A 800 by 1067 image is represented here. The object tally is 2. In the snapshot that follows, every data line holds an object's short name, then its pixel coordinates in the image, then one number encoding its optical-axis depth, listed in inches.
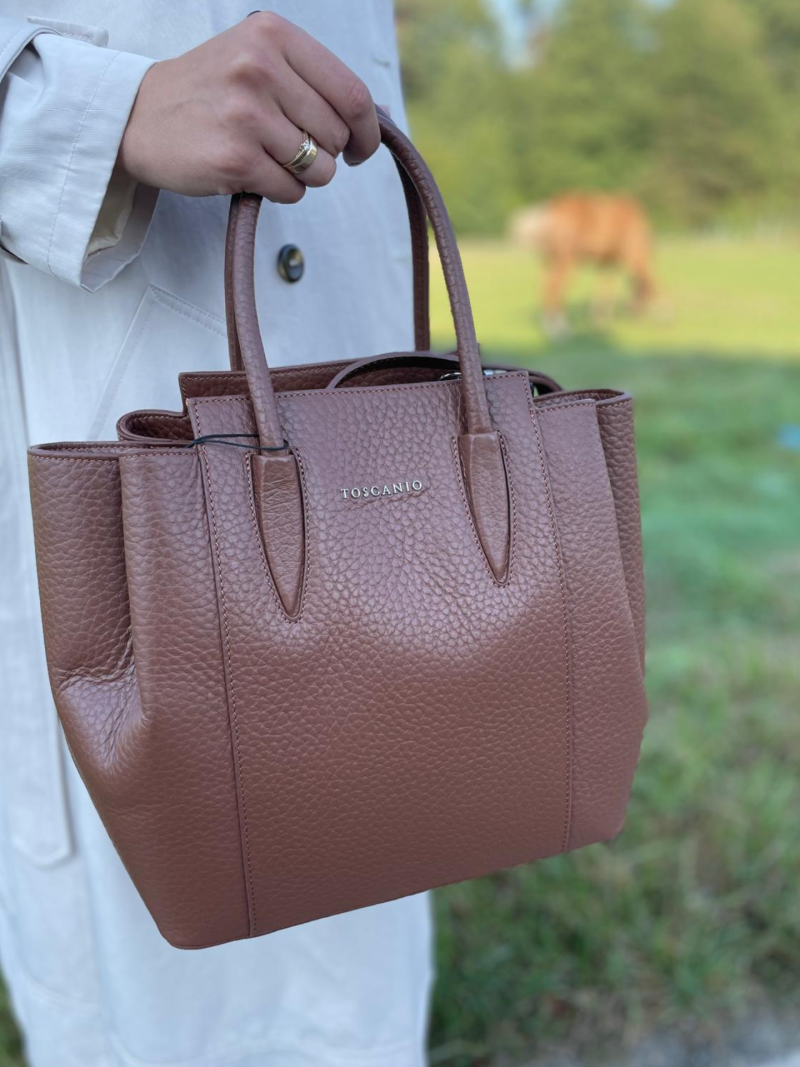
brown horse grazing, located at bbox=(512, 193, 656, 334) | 342.3
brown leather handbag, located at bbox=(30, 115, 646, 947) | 28.0
